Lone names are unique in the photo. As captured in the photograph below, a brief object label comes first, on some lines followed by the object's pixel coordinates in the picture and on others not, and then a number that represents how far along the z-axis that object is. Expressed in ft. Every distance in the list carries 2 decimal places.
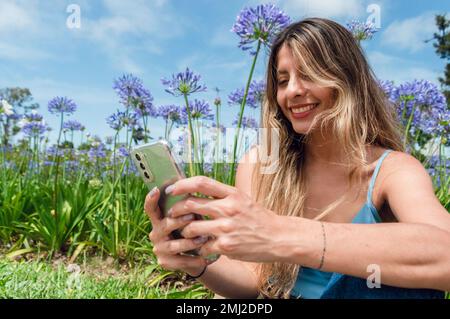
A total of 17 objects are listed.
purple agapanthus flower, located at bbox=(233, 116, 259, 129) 8.07
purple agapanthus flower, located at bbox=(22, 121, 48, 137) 11.60
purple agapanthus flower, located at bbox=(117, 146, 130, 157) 9.32
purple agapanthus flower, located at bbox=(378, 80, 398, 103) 8.03
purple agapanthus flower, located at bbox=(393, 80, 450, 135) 8.09
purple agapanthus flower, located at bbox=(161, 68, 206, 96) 6.67
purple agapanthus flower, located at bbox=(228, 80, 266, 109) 7.54
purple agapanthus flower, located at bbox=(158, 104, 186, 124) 8.48
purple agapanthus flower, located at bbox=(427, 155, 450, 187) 9.52
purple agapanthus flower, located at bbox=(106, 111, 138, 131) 8.55
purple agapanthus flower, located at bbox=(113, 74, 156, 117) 8.40
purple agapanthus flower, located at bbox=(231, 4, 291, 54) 6.02
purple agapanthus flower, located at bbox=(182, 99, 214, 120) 7.57
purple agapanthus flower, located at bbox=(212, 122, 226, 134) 8.87
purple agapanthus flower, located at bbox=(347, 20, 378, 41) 7.13
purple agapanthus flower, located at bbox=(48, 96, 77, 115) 9.73
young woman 2.75
